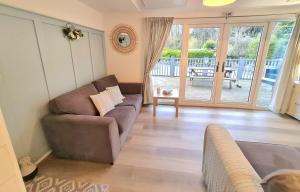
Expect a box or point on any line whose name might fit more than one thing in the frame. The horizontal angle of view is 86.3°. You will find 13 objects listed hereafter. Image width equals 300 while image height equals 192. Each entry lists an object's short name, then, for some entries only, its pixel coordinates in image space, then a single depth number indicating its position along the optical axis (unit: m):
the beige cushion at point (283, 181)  0.71
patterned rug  1.68
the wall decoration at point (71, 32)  2.46
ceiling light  1.62
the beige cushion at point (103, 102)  2.53
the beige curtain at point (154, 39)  3.54
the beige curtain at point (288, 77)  3.16
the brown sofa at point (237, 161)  0.94
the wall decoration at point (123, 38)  3.76
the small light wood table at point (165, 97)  3.33
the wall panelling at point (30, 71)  1.63
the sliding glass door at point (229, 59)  3.48
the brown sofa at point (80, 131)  1.90
